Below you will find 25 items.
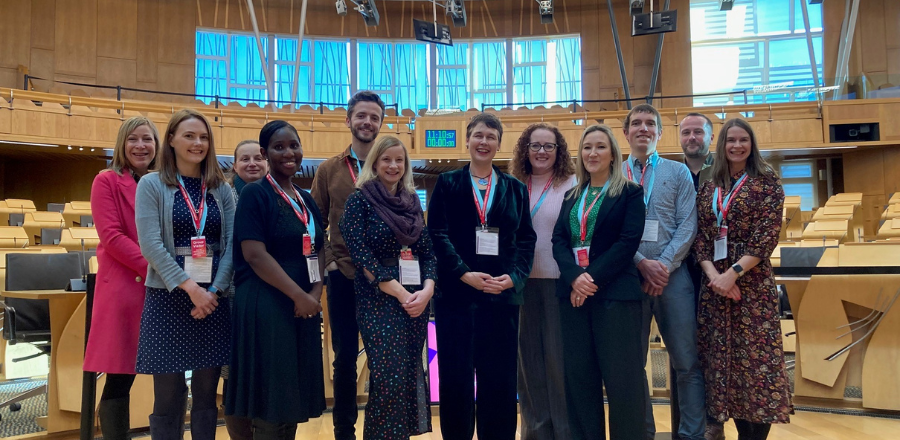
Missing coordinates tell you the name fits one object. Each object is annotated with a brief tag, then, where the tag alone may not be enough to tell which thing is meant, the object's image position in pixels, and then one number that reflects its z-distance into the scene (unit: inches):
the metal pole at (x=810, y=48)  456.3
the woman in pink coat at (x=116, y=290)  80.7
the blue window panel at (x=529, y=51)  541.0
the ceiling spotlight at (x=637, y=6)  398.9
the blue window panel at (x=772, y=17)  512.8
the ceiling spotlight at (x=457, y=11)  467.5
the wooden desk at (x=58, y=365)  113.8
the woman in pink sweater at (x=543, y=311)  97.3
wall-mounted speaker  407.8
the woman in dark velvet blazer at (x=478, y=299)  86.9
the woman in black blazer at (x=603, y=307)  84.0
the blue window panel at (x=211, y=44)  511.5
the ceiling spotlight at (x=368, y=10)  418.9
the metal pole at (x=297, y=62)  448.2
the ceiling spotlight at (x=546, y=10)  446.3
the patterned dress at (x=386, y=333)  79.4
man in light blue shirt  94.7
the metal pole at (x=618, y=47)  466.0
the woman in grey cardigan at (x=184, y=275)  76.1
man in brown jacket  90.7
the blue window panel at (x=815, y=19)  503.8
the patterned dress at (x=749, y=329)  89.4
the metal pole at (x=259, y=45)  439.8
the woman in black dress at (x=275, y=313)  75.9
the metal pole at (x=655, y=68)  459.3
